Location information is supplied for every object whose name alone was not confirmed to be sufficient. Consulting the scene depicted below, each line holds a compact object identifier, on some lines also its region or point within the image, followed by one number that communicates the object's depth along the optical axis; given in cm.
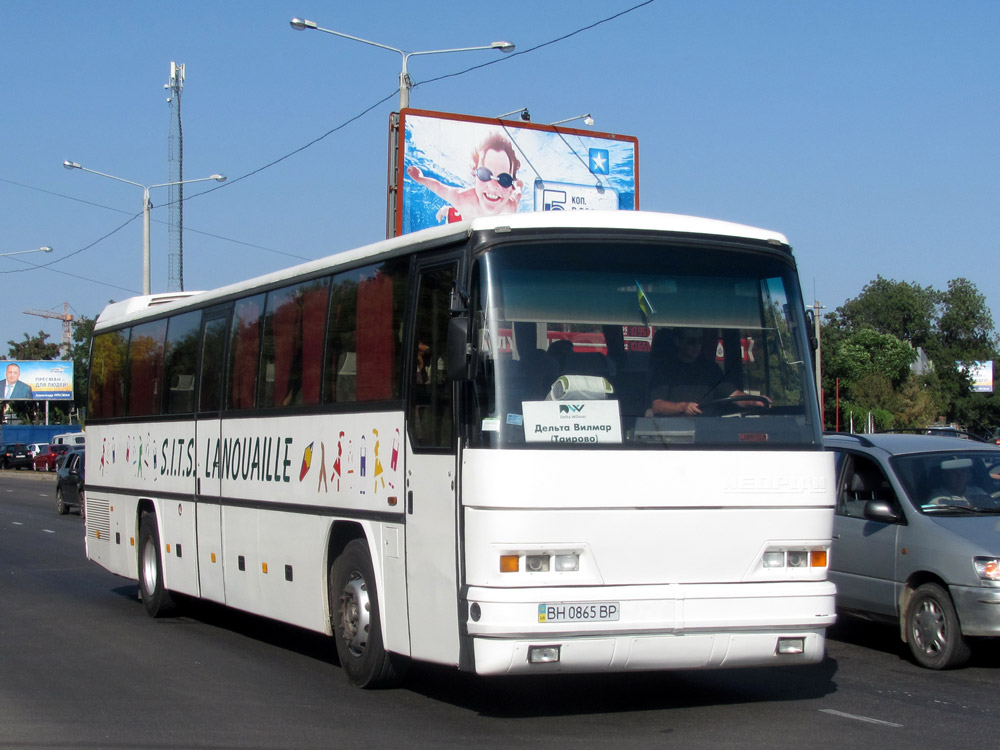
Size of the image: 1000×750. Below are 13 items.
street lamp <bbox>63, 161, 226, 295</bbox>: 3719
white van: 5314
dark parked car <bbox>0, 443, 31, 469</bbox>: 7594
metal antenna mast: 5238
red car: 6669
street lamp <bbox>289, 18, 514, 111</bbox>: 2455
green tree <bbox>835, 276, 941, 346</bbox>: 13288
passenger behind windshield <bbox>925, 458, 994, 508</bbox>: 1008
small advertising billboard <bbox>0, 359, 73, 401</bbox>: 9412
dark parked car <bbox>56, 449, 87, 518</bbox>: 3161
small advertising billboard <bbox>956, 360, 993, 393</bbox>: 12975
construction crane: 17950
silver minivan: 932
